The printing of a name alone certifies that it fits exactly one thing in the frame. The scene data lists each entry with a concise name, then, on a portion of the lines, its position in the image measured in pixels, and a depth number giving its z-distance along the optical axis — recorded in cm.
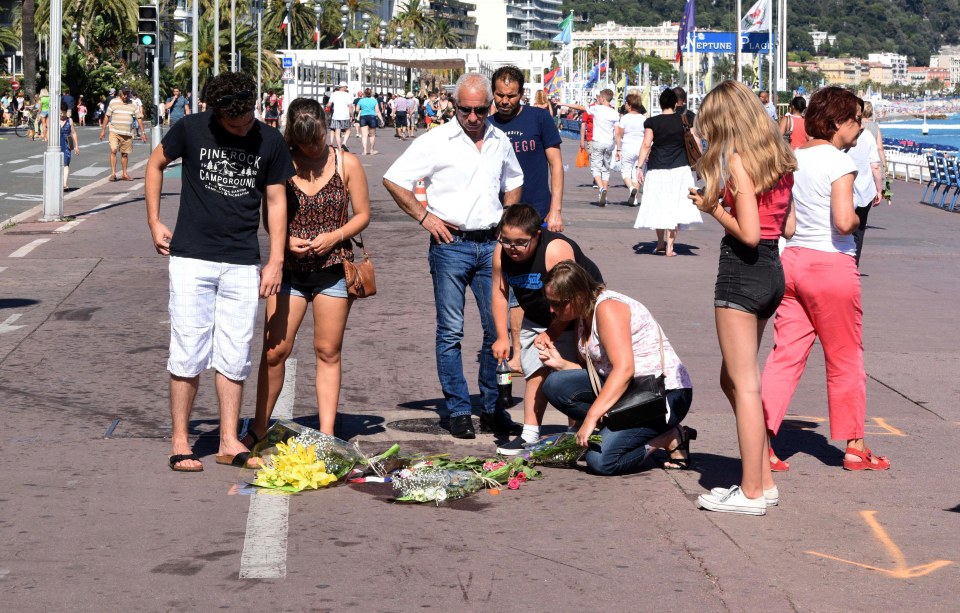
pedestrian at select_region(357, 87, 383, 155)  3441
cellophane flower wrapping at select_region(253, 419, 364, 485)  610
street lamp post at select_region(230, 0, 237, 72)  5609
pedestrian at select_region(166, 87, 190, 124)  2726
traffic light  2894
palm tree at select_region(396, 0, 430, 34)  13862
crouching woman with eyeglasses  612
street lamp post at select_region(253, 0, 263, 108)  6220
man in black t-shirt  612
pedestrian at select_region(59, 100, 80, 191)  2312
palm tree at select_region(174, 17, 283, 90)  6556
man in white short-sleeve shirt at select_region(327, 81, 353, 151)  3391
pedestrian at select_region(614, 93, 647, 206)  2091
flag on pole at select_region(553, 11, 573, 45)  6762
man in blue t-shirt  837
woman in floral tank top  646
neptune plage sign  4406
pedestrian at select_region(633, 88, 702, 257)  1530
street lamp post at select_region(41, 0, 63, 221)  1838
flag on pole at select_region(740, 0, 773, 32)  4228
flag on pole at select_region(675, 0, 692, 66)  4806
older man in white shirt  711
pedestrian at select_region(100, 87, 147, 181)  2470
